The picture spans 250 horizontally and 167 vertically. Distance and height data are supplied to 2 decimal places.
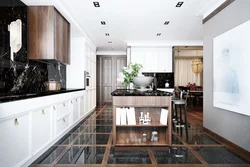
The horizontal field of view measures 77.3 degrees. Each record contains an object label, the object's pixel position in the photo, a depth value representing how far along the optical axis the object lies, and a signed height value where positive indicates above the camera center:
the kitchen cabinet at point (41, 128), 1.99 -0.63
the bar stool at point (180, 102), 3.36 -0.42
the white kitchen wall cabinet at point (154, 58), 6.07 +0.96
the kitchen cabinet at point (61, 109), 2.67 -0.48
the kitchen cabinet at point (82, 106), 4.22 -0.65
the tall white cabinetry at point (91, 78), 5.08 +0.19
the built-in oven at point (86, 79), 4.69 +0.12
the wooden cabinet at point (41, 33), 2.82 +0.90
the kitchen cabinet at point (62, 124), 2.71 -0.76
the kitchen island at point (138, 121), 2.36 -0.57
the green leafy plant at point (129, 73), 2.87 +0.18
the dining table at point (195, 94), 6.31 -0.46
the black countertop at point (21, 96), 1.50 -0.15
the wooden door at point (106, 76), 7.63 +0.33
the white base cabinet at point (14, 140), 1.50 -0.60
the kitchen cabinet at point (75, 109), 3.53 -0.62
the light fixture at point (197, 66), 6.73 +0.72
